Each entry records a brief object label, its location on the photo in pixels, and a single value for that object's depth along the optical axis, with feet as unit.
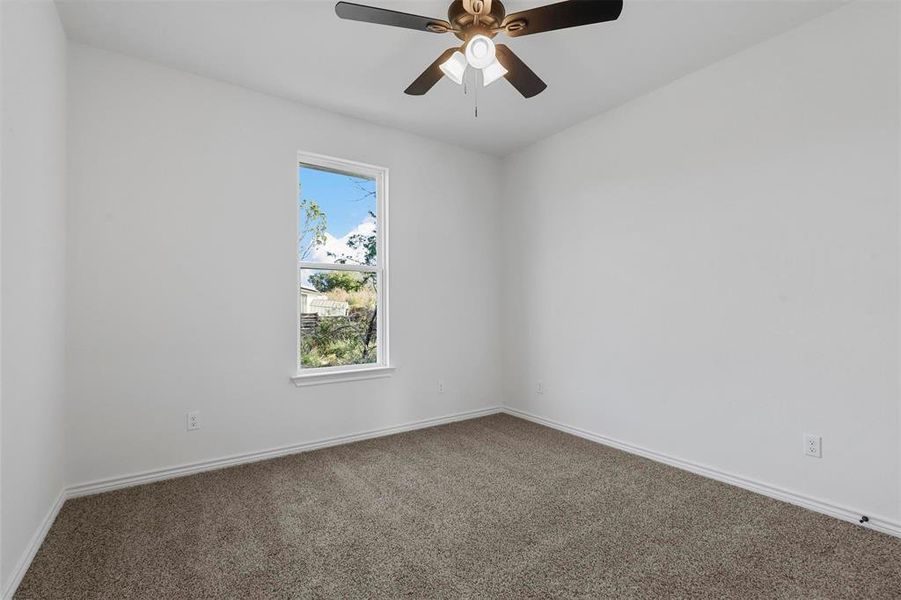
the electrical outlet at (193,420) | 9.44
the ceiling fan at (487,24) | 5.97
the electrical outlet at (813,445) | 7.74
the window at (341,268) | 11.39
